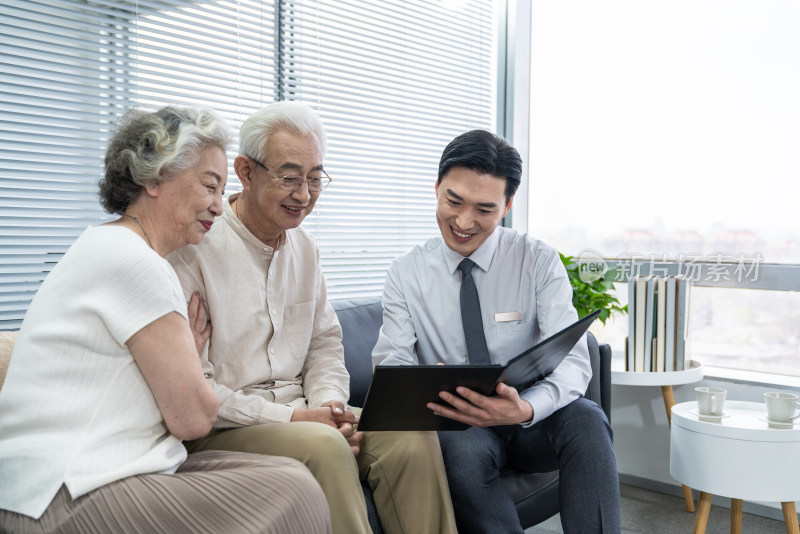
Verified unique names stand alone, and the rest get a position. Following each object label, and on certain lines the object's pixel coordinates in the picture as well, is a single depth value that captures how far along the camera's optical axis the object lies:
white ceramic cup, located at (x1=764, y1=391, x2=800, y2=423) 2.16
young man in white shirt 1.73
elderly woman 1.14
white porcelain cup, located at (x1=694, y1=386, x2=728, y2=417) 2.24
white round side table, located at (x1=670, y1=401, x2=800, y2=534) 2.10
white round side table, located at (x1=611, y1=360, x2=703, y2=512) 2.63
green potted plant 2.94
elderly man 1.63
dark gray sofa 1.98
